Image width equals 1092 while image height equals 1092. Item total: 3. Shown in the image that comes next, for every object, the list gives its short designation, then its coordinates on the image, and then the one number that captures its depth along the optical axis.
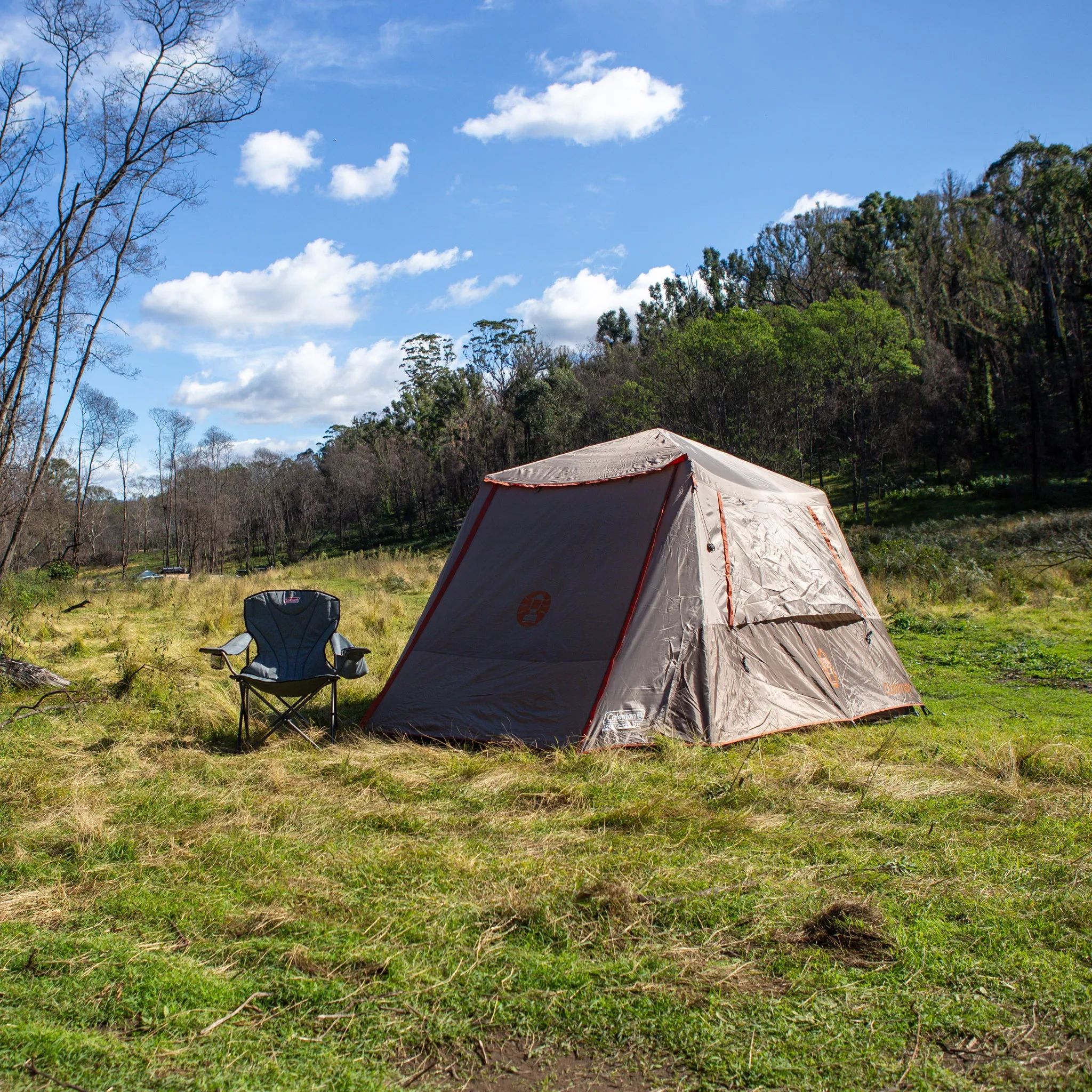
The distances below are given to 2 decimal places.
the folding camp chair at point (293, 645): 5.42
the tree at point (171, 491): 41.78
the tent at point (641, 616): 5.18
